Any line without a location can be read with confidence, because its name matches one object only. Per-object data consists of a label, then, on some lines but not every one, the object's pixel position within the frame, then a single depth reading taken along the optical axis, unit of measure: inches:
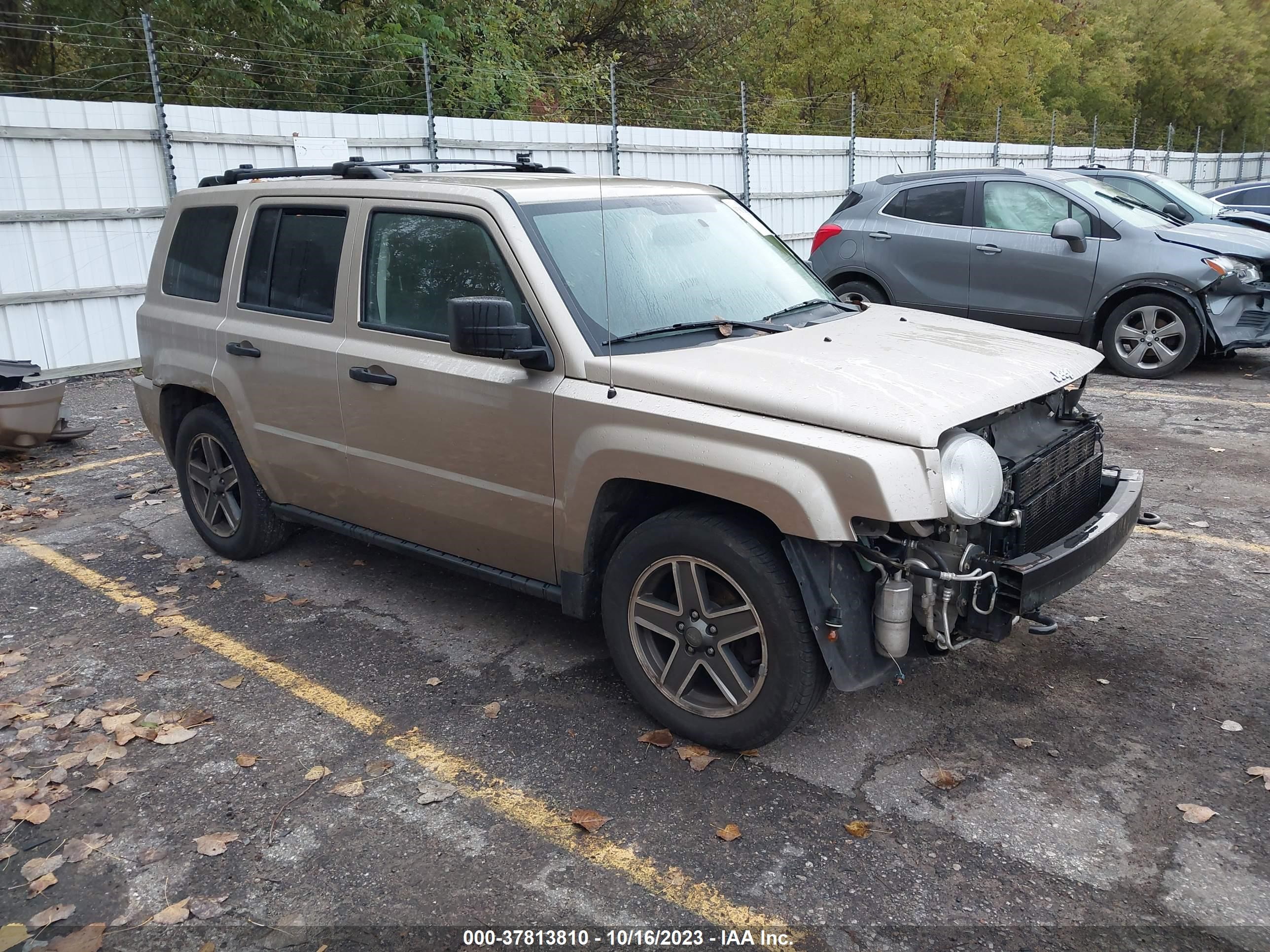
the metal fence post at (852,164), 732.7
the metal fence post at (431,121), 490.3
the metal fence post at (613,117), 454.9
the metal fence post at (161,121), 418.0
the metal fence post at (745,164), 637.3
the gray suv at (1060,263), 362.0
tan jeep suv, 131.7
